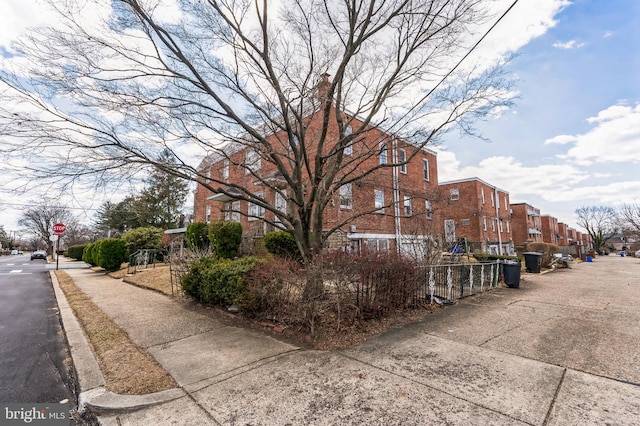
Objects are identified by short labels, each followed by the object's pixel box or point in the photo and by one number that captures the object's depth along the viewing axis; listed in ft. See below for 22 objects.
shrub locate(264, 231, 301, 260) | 41.45
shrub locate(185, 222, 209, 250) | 46.13
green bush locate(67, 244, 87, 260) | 109.29
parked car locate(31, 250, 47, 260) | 130.31
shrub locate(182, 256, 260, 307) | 19.88
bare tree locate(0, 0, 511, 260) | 17.13
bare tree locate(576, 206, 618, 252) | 185.28
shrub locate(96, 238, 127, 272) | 53.36
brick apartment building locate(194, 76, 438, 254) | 28.76
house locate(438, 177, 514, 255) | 93.40
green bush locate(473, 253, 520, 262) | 52.19
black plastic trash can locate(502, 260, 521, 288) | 34.42
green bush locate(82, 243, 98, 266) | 60.11
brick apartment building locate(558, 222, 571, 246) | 219.00
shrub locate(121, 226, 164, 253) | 57.57
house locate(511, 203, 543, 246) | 132.77
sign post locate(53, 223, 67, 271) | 59.88
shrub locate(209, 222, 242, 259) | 41.27
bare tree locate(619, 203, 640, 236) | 132.78
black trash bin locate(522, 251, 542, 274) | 48.52
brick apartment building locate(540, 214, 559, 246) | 176.65
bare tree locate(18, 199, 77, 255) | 162.20
